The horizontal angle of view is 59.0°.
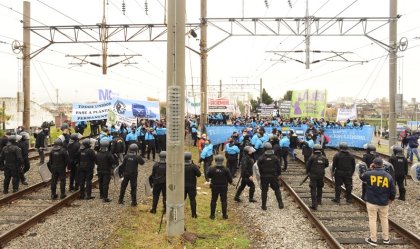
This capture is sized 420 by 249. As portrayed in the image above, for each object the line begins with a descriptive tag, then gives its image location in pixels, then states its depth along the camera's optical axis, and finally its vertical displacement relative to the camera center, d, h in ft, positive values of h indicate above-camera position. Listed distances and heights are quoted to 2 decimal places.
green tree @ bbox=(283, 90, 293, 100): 238.93 +14.28
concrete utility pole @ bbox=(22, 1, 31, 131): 60.18 +9.24
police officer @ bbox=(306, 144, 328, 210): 32.73 -4.69
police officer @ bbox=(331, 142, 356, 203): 33.83 -4.47
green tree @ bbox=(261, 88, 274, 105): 242.43 +12.54
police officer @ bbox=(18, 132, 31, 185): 41.03 -3.92
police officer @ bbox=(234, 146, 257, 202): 34.01 -4.76
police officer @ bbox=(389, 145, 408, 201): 35.35 -4.69
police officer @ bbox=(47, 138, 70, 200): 34.96 -4.41
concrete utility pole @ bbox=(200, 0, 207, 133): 59.47 +8.87
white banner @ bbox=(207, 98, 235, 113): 92.48 +3.02
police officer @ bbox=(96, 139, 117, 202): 34.68 -4.38
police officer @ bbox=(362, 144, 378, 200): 34.83 -3.58
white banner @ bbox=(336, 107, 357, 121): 85.25 +0.71
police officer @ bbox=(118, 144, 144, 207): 33.37 -4.67
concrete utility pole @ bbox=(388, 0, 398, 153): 51.88 +6.45
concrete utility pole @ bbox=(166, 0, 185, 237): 23.50 +1.03
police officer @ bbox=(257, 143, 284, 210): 32.63 -4.77
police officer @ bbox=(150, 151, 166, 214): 29.63 -4.86
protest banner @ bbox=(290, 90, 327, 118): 89.40 +3.23
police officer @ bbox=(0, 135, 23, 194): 36.19 -4.20
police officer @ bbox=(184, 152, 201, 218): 28.96 -4.52
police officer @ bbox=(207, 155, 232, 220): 30.07 -4.95
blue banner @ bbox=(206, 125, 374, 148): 73.14 -3.43
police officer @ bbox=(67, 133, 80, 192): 37.42 -3.92
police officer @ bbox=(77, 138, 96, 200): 35.47 -4.68
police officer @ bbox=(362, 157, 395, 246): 24.38 -5.21
